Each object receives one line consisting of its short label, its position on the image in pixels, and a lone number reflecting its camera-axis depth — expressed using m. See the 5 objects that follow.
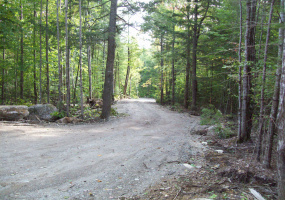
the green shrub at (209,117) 9.00
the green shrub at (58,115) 12.17
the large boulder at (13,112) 11.05
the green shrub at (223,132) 7.73
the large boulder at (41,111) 12.02
